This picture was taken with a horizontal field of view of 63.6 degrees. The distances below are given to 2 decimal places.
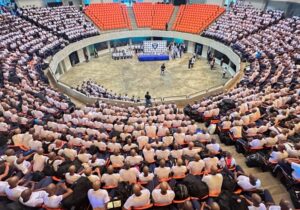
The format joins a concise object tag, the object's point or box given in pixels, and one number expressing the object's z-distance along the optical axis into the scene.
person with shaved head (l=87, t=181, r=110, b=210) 6.51
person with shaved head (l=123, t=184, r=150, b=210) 6.34
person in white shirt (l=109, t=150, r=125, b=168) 8.66
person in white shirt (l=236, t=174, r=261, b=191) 6.93
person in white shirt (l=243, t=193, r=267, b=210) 5.97
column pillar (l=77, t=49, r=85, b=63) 33.36
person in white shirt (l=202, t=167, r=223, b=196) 6.77
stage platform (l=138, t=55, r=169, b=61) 33.69
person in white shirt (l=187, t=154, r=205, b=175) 7.74
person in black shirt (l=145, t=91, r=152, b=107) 19.01
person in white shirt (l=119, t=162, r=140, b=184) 7.53
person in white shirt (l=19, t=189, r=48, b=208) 6.36
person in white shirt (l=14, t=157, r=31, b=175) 7.90
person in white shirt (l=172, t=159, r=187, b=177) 7.66
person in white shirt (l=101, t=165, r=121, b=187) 7.31
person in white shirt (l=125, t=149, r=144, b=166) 8.52
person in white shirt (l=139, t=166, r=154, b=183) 7.40
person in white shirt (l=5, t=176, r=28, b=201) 6.60
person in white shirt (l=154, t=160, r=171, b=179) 7.56
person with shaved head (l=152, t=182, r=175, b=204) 6.43
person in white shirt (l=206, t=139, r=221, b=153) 9.36
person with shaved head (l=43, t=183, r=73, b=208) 6.50
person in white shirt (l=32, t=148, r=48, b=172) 8.18
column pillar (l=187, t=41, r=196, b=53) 36.47
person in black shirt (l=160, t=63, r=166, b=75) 29.30
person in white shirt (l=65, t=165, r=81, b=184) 7.28
